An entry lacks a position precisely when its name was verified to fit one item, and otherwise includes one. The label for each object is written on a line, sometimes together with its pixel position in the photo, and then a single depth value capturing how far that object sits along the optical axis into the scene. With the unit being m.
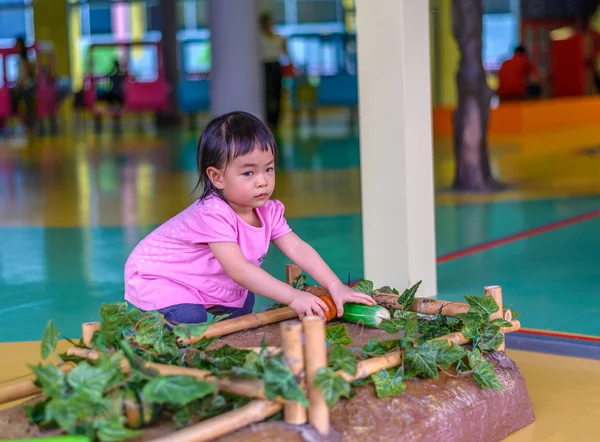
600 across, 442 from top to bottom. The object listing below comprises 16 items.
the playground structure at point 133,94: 14.94
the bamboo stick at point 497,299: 2.55
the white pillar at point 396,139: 3.72
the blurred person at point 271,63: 12.80
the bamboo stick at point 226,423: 1.87
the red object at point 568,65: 16.00
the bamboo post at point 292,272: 3.10
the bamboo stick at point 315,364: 2.00
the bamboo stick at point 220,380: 2.03
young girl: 2.70
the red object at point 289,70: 17.58
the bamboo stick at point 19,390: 2.26
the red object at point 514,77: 14.60
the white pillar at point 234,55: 6.57
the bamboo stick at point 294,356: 2.00
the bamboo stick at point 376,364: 2.12
